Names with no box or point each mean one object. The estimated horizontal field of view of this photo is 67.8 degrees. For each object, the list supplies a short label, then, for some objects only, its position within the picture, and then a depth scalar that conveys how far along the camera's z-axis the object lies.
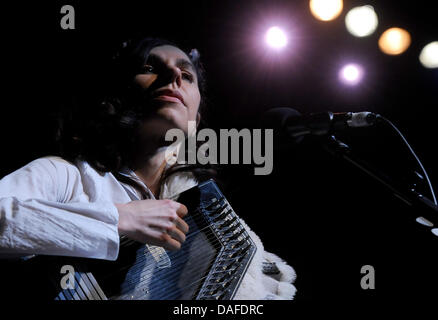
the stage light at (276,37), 2.75
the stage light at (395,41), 2.57
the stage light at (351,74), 2.73
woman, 1.21
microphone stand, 1.31
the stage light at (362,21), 2.59
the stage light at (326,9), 2.64
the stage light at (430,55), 2.53
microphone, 1.47
